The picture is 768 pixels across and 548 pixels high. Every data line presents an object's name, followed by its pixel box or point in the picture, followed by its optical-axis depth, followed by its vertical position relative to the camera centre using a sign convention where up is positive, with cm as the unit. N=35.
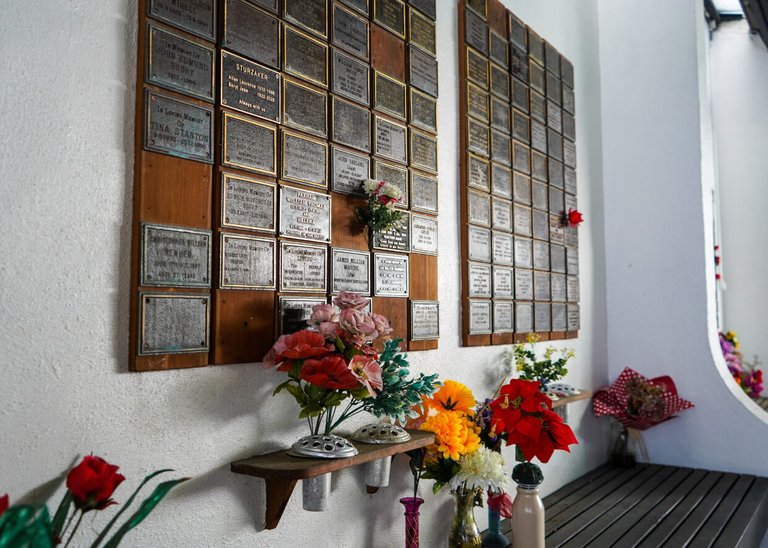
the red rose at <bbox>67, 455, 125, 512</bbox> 105 -28
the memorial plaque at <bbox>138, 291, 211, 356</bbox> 133 -4
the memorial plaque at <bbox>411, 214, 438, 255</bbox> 213 +23
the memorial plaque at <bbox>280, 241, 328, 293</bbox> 165 +10
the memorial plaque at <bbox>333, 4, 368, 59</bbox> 189 +79
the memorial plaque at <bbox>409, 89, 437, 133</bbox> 217 +65
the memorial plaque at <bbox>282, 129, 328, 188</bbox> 168 +38
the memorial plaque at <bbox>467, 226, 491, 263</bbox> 242 +23
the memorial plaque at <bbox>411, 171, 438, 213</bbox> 214 +37
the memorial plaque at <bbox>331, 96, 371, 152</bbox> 185 +51
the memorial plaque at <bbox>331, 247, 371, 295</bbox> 180 +10
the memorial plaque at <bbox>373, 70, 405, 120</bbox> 202 +65
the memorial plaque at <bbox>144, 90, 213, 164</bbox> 137 +38
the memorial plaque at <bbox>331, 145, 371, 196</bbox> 183 +38
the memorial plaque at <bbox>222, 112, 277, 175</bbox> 153 +38
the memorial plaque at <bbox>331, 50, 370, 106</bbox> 186 +65
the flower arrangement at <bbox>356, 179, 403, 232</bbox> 187 +29
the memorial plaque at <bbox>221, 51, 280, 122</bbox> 154 +52
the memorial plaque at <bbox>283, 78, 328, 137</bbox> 170 +52
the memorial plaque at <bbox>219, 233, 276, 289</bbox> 150 +10
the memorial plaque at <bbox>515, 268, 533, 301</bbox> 273 +9
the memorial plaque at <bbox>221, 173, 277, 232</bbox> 151 +24
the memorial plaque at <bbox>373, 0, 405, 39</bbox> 206 +92
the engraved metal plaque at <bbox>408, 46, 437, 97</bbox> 219 +79
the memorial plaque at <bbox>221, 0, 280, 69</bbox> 156 +66
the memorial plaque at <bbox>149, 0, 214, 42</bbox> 140 +63
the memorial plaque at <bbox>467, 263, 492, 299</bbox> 240 +9
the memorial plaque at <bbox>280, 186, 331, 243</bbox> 166 +23
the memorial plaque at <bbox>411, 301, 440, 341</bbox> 210 -5
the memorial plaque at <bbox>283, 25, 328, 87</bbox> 171 +66
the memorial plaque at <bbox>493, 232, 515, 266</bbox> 258 +22
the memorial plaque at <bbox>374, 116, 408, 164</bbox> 200 +51
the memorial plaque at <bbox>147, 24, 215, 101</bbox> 138 +52
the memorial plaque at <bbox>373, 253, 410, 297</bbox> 196 +9
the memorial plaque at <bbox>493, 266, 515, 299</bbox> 256 +9
